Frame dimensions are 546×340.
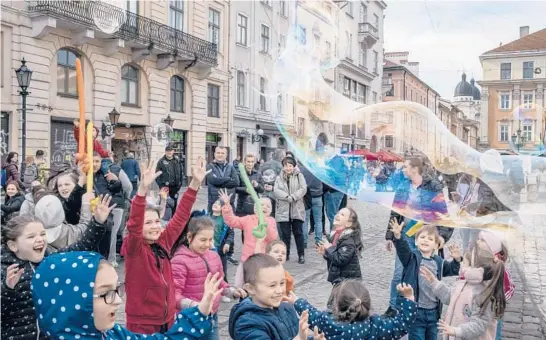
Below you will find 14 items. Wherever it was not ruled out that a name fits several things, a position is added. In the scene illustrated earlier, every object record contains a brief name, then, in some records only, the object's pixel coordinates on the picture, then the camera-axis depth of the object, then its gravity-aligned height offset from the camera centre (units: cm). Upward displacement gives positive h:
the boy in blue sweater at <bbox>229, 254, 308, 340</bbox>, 260 -70
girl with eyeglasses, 190 -46
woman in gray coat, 844 -63
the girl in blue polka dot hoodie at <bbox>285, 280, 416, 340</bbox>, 288 -80
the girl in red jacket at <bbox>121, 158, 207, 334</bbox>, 325 -68
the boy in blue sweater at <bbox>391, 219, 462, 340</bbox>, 428 -81
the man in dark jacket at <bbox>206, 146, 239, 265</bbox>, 859 -21
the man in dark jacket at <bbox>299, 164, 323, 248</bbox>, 957 -60
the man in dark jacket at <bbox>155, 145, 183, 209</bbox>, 984 -19
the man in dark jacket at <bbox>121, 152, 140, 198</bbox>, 1032 -13
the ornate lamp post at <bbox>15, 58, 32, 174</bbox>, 1368 +196
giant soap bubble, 536 +14
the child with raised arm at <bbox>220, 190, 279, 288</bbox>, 577 -66
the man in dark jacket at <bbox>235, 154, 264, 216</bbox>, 884 -50
